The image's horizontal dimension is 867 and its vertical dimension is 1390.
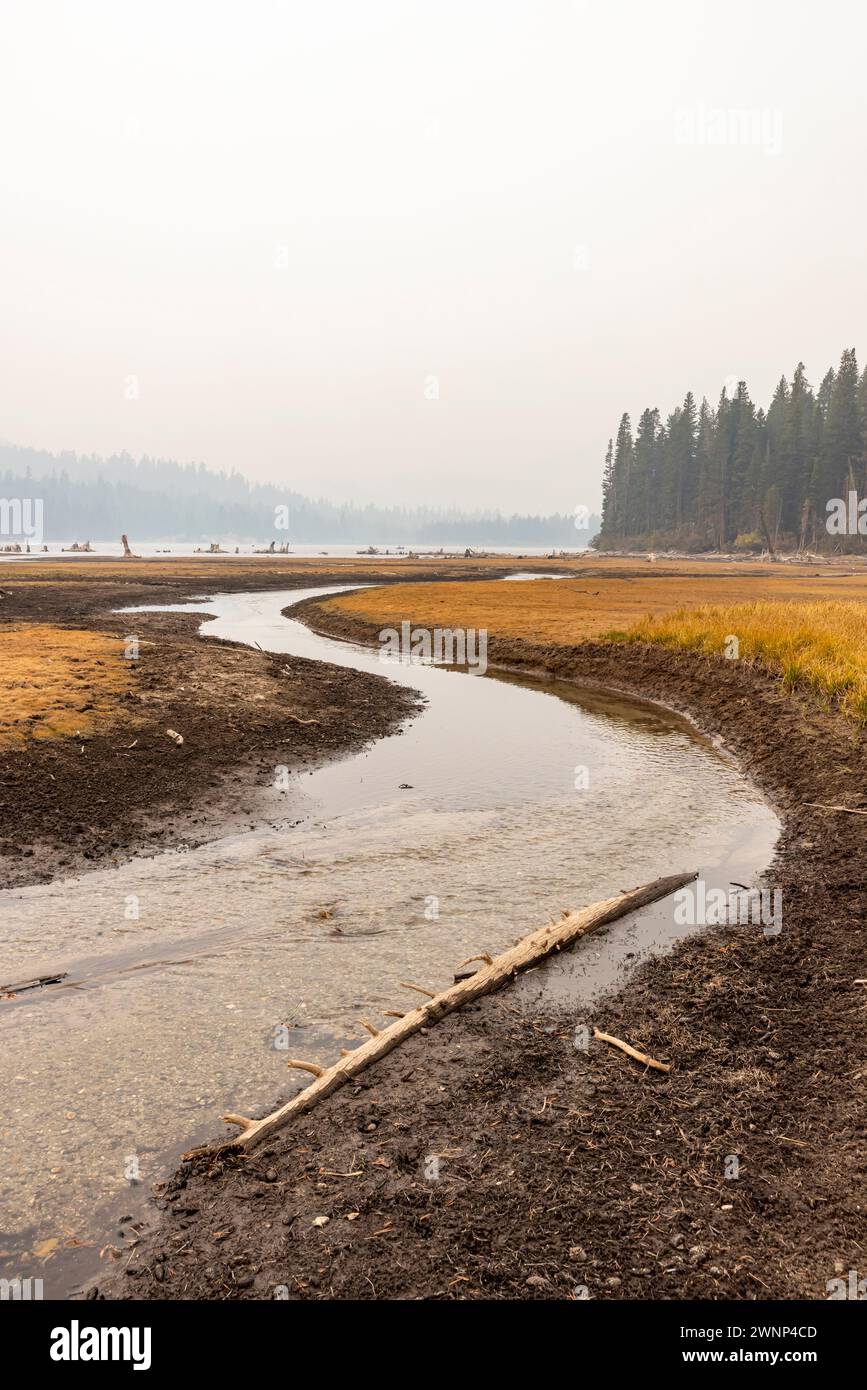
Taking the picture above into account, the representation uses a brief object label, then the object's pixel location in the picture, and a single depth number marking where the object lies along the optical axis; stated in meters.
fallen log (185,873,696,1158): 6.36
